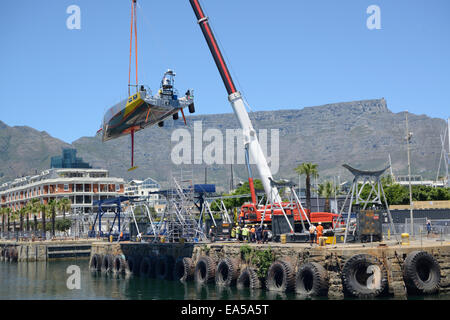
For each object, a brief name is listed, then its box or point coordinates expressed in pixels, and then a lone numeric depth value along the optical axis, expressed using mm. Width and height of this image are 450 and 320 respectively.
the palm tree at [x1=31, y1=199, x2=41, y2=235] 101462
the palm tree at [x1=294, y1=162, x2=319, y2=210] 62003
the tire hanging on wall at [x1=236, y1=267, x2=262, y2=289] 36281
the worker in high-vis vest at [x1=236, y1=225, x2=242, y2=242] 43781
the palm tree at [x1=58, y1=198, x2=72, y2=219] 103125
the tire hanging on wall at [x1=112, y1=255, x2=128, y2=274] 54500
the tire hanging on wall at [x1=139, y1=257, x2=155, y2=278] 50094
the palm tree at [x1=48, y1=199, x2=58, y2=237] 99688
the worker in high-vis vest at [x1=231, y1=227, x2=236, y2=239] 47469
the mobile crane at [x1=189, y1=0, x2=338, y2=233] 45375
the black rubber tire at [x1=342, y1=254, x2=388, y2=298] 29984
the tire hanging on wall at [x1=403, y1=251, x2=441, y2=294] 30047
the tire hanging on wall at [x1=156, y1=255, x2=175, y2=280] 47438
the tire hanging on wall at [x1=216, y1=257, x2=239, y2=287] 38469
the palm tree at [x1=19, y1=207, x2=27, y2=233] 105375
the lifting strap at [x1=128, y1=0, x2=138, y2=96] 40156
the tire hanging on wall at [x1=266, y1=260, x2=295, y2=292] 33406
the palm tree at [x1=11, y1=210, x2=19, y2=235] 114181
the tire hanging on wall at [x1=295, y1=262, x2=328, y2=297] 31109
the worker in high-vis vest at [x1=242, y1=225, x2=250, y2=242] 42406
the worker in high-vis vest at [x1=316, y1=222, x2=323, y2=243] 35562
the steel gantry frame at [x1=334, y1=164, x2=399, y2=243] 35000
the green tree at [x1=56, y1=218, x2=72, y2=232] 112088
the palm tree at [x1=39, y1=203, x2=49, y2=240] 96688
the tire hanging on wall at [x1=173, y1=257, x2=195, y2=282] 43625
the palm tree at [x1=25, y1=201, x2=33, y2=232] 103825
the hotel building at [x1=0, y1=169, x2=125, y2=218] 130375
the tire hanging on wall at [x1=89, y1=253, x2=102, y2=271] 59312
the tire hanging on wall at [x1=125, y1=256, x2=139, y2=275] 52906
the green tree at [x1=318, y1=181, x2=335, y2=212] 73625
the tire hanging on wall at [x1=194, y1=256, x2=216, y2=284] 40750
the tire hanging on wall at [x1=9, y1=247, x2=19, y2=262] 80375
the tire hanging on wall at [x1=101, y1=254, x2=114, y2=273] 56844
